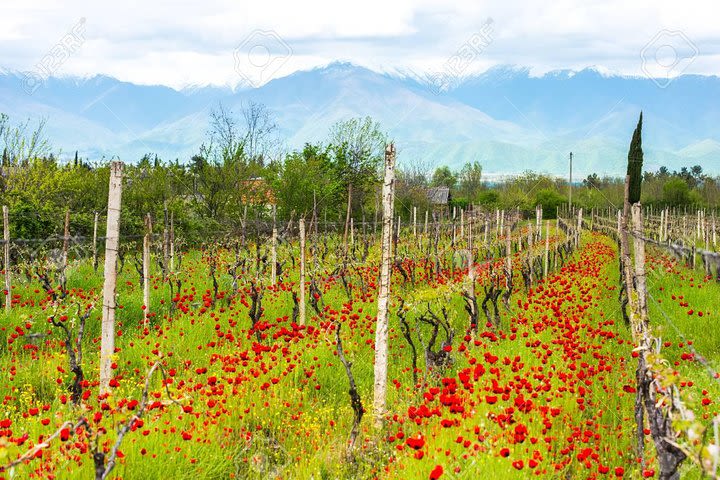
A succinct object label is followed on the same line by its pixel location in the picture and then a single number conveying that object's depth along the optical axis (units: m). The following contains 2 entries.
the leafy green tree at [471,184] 101.49
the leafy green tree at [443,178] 97.63
